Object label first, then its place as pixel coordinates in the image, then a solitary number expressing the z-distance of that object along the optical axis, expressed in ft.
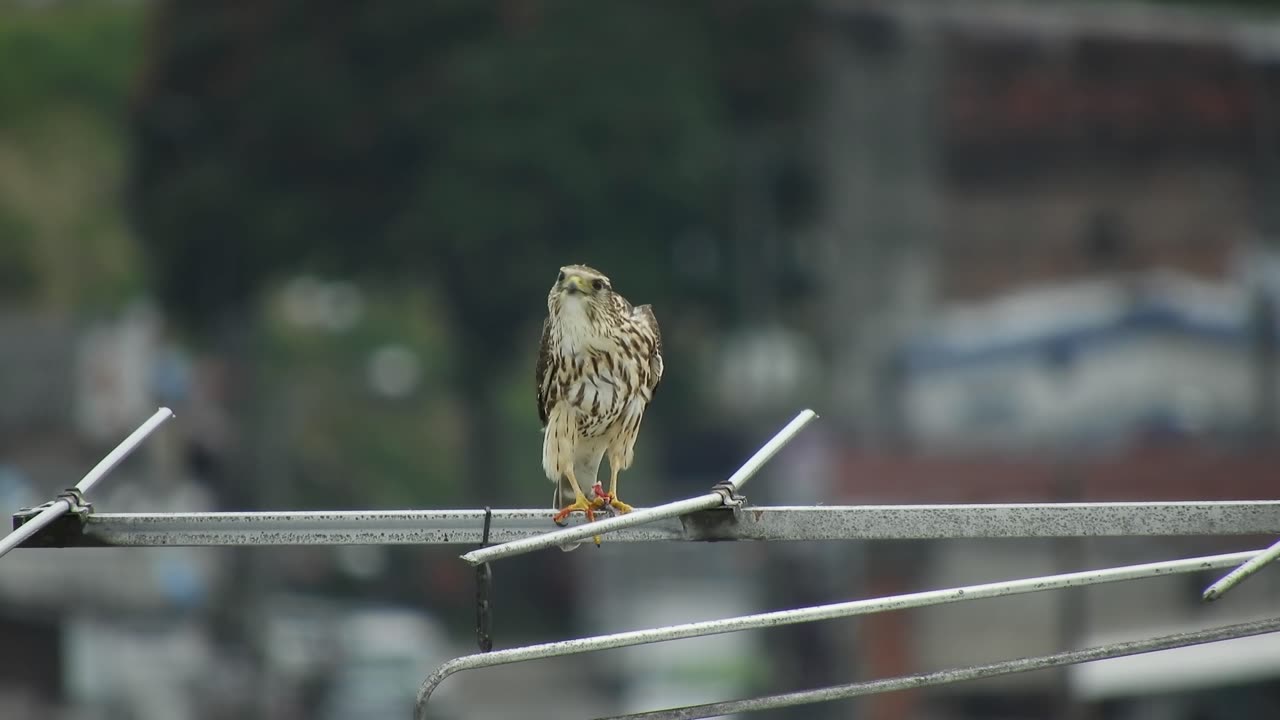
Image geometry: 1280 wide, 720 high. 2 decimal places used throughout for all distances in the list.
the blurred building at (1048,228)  232.12
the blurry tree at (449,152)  253.03
